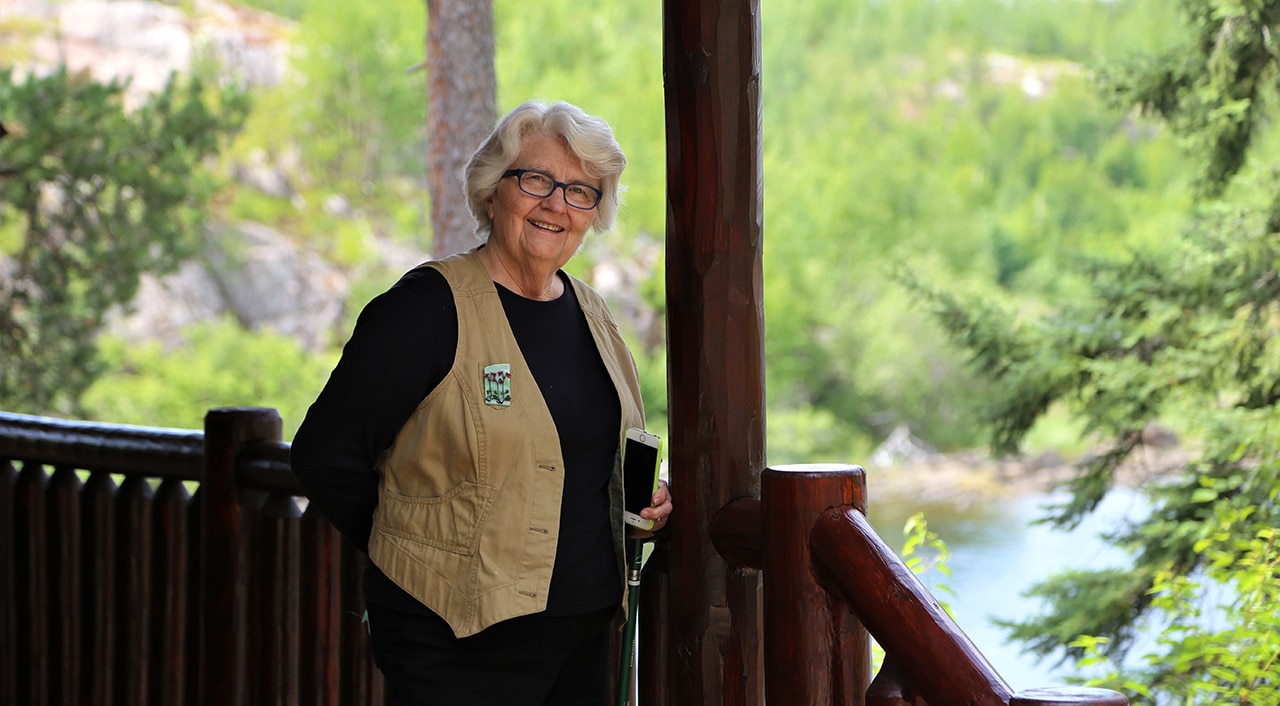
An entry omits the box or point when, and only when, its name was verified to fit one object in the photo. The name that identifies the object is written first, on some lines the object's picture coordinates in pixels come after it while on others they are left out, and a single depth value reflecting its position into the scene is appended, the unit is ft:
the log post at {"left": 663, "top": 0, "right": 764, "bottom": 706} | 16.29
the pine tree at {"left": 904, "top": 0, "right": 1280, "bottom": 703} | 42.09
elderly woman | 15.38
